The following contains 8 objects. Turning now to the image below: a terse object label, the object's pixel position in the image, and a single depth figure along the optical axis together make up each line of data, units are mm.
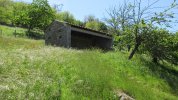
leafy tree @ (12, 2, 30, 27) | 25054
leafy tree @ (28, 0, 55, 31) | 25428
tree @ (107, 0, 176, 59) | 10567
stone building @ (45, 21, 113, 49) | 12373
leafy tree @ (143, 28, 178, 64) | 10644
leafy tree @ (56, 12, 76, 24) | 38443
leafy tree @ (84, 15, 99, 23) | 44379
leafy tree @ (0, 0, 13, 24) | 30192
